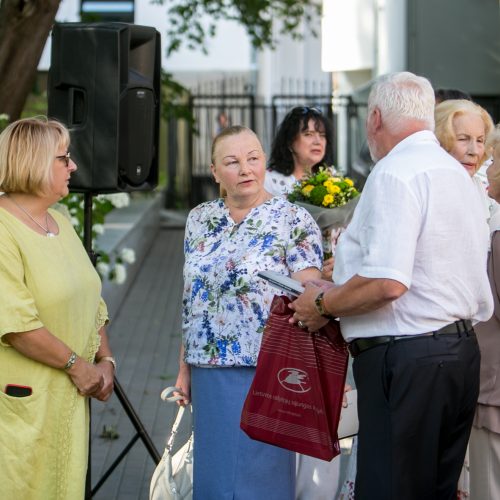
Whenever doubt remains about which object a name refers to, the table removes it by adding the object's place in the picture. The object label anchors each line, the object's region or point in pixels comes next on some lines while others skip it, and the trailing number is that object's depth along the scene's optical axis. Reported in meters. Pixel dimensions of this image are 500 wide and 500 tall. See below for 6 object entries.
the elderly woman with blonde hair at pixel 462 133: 8.66
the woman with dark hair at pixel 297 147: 10.93
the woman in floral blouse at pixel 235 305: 7.91
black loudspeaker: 9.50
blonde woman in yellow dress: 7.36
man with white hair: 6.38
